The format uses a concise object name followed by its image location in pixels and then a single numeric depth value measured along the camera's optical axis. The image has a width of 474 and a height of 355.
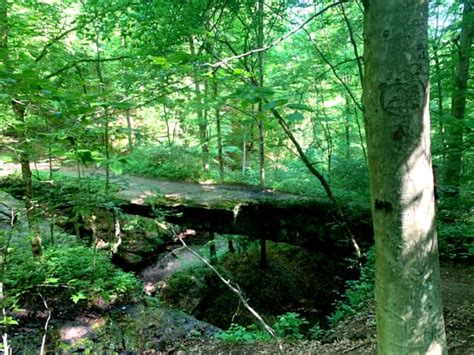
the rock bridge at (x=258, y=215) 7.46
